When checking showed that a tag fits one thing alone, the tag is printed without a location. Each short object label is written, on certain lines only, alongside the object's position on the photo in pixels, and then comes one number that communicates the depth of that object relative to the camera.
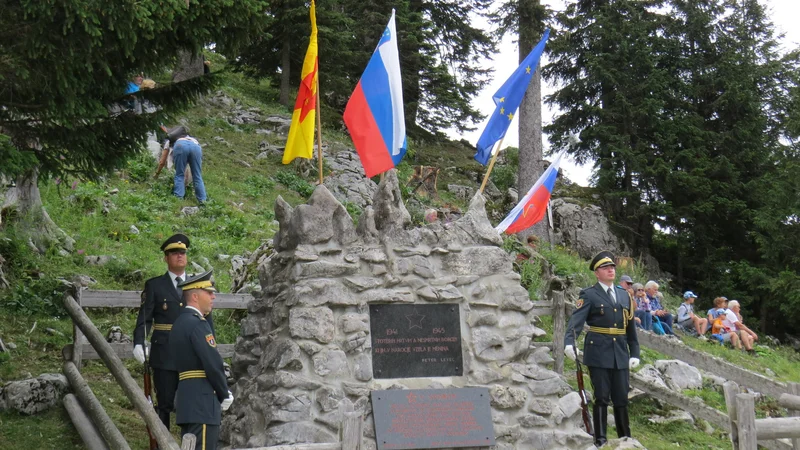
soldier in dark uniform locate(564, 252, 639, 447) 7.44
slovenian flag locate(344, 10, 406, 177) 7.62
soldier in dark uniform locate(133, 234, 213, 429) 6.49
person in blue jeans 13.48
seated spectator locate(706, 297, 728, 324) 14.79
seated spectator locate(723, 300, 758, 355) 14.65
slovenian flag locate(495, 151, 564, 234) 11.87
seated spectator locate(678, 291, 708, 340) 14.55
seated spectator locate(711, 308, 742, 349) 14.60
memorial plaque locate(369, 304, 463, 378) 6.53
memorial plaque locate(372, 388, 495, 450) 6.15
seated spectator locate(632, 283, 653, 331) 12.97
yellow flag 7.49
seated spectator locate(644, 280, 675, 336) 13.55
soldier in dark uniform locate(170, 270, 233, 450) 5.39
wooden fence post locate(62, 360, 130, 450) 6.17
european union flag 8.66
